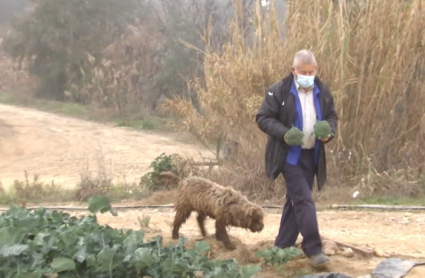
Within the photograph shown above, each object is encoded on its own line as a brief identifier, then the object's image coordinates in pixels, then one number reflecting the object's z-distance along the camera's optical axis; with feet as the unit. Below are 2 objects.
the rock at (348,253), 19.19
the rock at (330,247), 19.15
